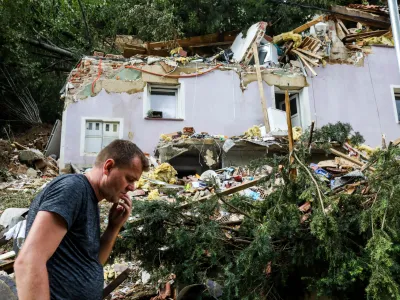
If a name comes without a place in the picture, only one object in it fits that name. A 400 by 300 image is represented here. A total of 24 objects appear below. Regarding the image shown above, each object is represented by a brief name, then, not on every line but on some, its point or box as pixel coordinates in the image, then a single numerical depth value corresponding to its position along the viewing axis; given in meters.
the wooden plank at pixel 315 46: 14.44
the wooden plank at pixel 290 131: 3.60
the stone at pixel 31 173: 11.51
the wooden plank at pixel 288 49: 14.59
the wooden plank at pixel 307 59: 14.06
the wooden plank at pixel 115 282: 3.43
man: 1.57
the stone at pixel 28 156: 12.26
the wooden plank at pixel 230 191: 3.94
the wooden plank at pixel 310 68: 13.99
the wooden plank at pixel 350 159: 4.40
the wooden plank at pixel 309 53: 14.14
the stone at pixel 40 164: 12.29
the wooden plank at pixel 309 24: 14.86
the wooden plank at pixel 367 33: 15.01
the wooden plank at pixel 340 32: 14.97
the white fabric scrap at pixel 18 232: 2.98
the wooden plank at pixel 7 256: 4.66
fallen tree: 2.98
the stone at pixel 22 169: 11.58
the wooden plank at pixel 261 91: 12.84
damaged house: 12.52
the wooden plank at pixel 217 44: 16.47
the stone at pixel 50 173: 11.86
